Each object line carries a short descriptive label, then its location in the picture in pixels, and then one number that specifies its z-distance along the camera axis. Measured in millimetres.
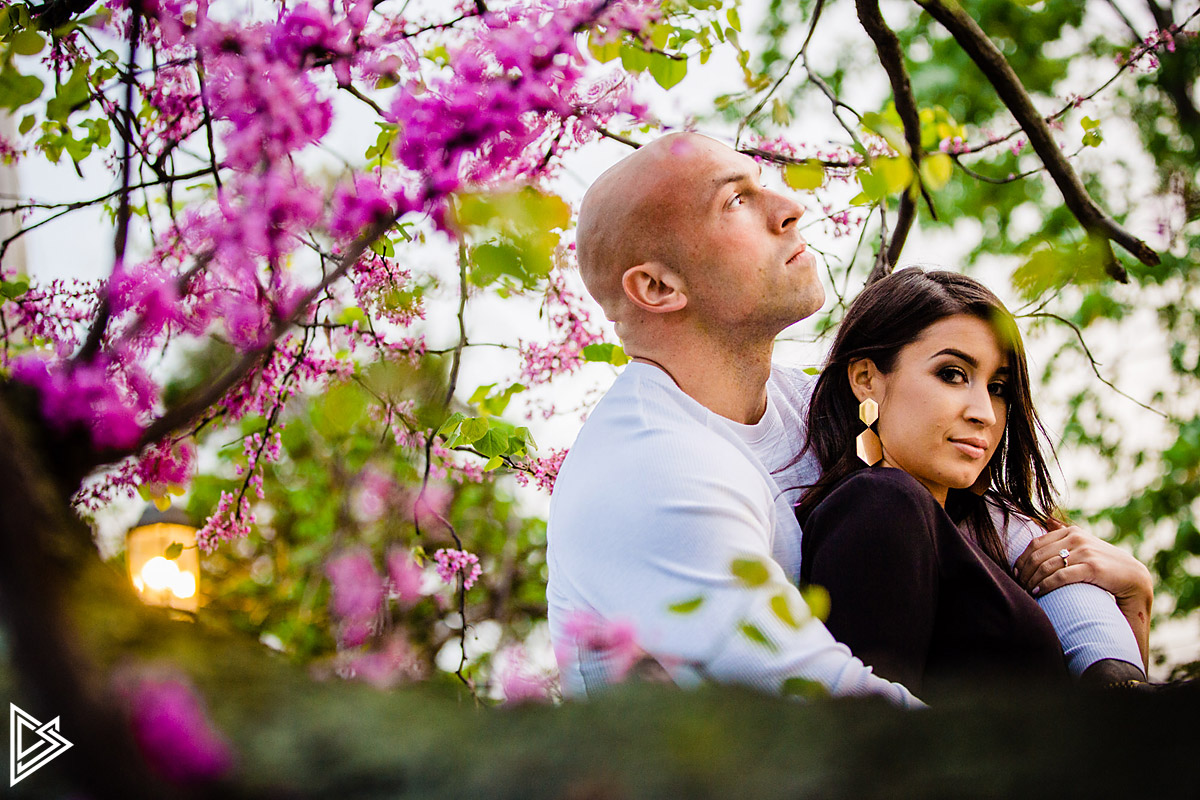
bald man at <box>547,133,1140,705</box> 1475
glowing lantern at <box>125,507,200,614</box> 4582
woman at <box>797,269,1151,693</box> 1594
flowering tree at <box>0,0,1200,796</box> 540
